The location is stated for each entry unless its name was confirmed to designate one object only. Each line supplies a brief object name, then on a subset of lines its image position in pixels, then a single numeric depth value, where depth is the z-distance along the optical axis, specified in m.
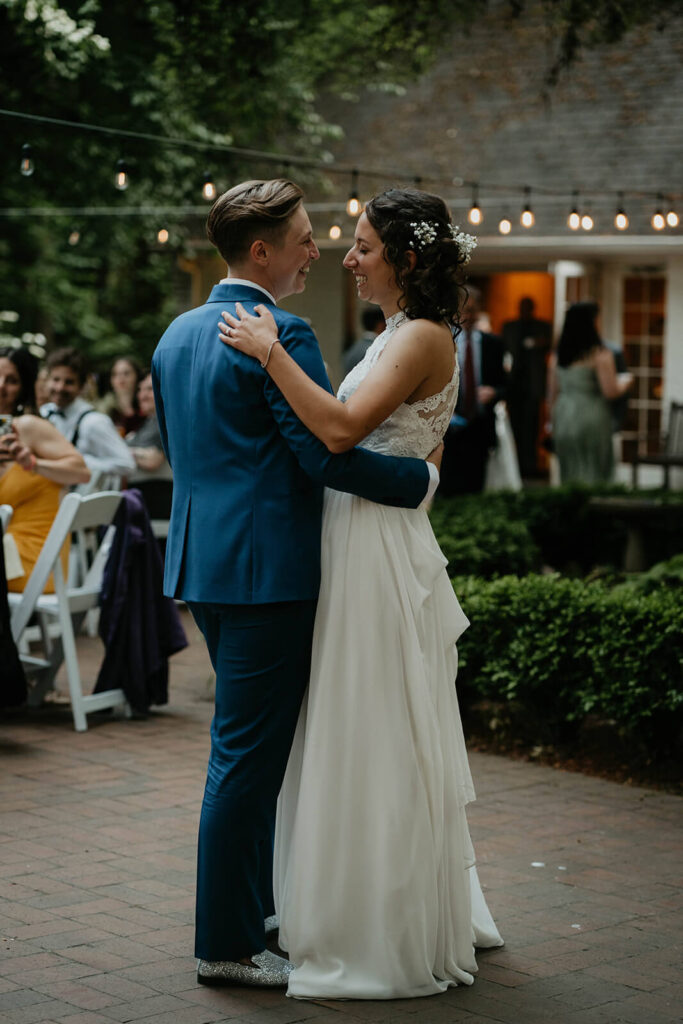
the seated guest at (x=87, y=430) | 8.92
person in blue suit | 3.62
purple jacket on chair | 7.10
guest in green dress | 12.02
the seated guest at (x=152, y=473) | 10.09
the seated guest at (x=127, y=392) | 10.91
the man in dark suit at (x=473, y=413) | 10.80
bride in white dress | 3.71
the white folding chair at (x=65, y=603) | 6.79
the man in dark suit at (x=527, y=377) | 18.00
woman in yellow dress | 7.20
